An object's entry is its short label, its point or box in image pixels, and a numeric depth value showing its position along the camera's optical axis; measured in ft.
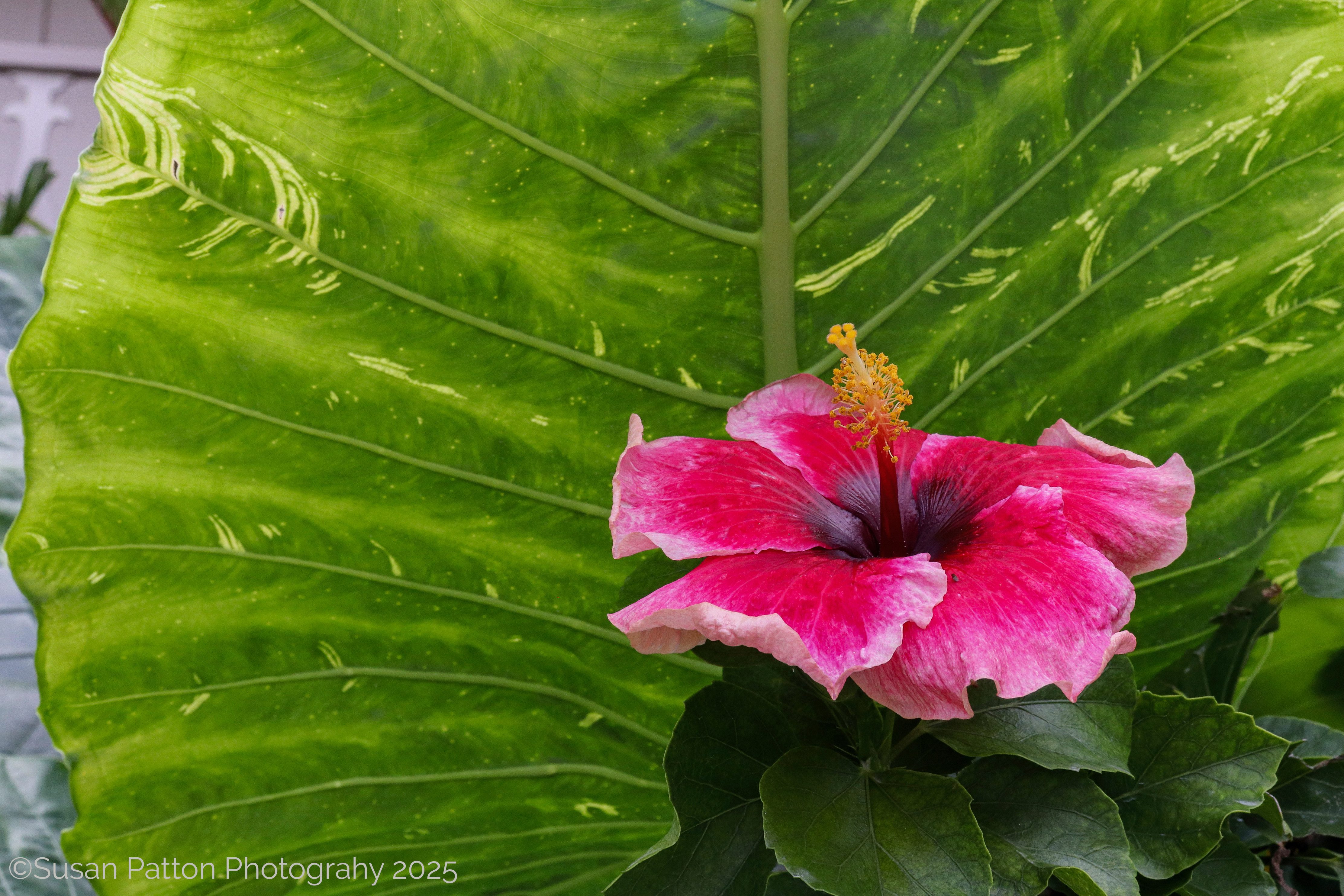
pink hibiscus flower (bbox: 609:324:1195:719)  1.03
